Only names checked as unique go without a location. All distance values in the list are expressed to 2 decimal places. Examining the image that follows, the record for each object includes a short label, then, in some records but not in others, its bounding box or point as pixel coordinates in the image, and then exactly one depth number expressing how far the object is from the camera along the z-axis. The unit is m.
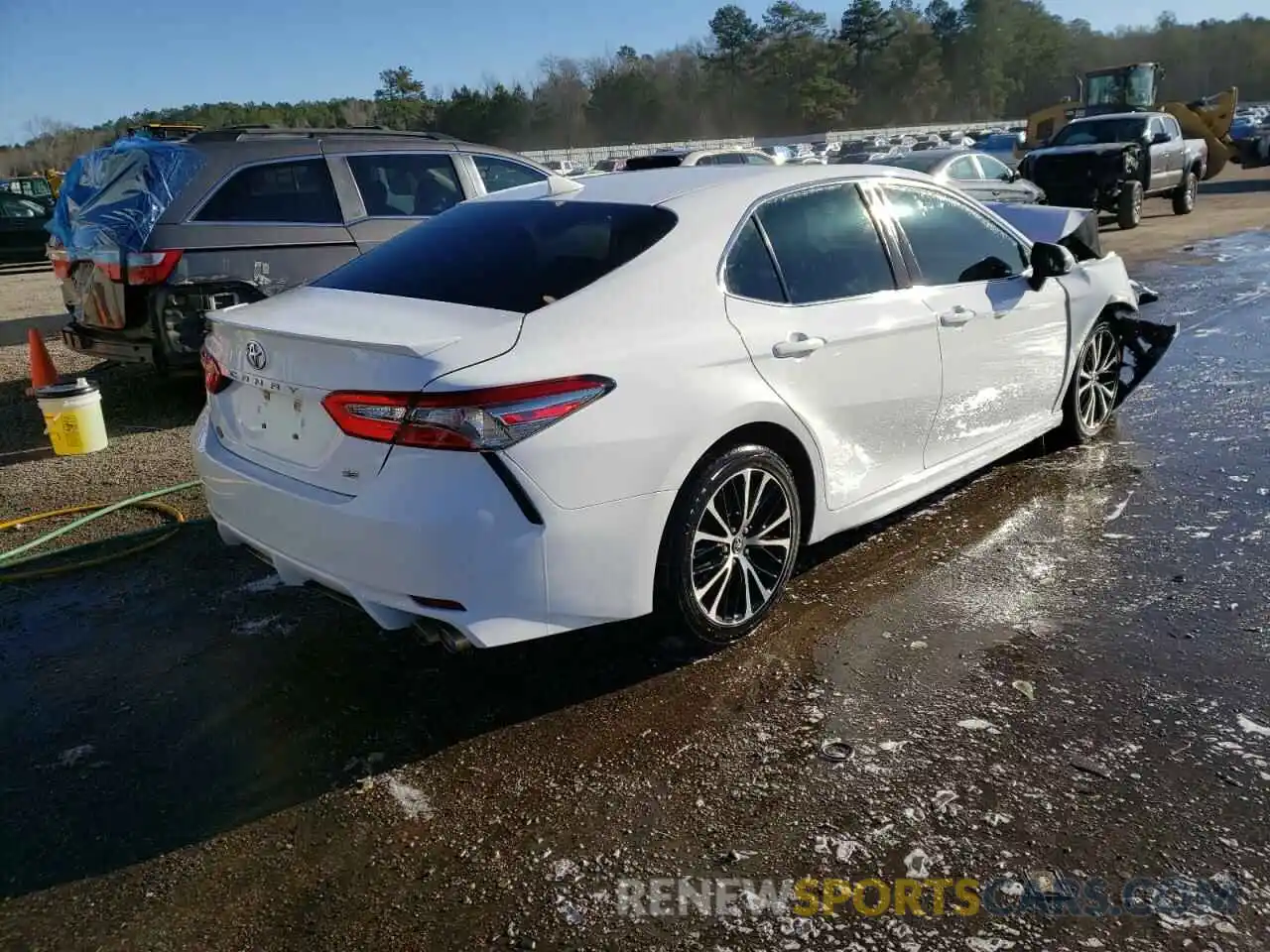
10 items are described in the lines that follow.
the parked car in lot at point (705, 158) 11.76
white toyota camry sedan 2.89
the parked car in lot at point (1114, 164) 18.11
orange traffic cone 7.14
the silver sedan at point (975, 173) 14.62
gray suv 6.62
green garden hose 4.52
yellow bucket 6.22
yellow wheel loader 27.12
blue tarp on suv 6.65
